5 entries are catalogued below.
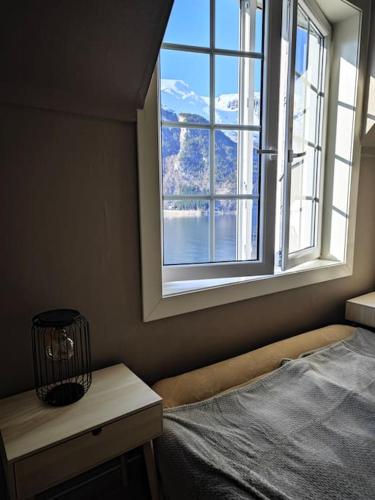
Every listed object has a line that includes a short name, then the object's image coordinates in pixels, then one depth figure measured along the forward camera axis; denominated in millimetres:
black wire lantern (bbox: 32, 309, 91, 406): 955
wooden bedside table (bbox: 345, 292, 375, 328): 1902
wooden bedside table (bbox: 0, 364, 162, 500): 807
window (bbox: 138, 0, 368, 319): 1363
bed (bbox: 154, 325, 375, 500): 886
